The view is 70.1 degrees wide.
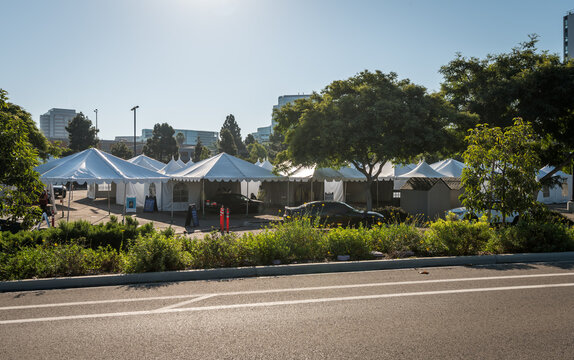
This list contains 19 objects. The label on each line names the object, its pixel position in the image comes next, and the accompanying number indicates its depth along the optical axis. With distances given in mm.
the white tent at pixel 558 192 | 34156
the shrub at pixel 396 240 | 10047
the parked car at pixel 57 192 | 39988
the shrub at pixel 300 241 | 9305
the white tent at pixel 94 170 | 17853
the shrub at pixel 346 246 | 9539
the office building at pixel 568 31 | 86875
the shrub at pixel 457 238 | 9992
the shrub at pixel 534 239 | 10234
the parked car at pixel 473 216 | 11625
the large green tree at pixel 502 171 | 11258
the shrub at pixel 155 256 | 8055
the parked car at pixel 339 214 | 17203
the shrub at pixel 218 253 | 8617
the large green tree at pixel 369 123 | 20000
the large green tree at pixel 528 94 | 19578
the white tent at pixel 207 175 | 23339
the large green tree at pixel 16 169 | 8141
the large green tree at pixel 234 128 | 102312
